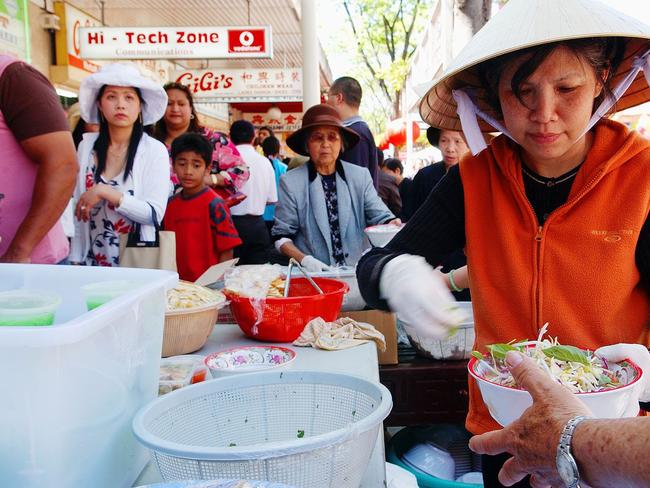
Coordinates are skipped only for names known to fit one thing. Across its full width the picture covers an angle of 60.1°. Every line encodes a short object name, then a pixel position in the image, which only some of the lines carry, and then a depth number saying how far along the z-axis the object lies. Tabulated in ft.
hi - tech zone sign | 21.97
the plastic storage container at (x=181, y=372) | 4.31
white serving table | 5.28
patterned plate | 4.70
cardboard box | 7.30
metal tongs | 6.69
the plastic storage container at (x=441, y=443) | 8.17
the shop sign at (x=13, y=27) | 16.96
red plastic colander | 6.22
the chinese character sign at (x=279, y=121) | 57.47
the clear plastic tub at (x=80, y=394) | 2.54
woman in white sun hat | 9.05
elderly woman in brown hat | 11.16
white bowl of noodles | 3.50
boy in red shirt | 11.02
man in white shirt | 14.89
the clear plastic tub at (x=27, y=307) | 2.92
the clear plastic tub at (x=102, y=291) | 3.46
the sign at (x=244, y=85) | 29.01
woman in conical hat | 4.19
